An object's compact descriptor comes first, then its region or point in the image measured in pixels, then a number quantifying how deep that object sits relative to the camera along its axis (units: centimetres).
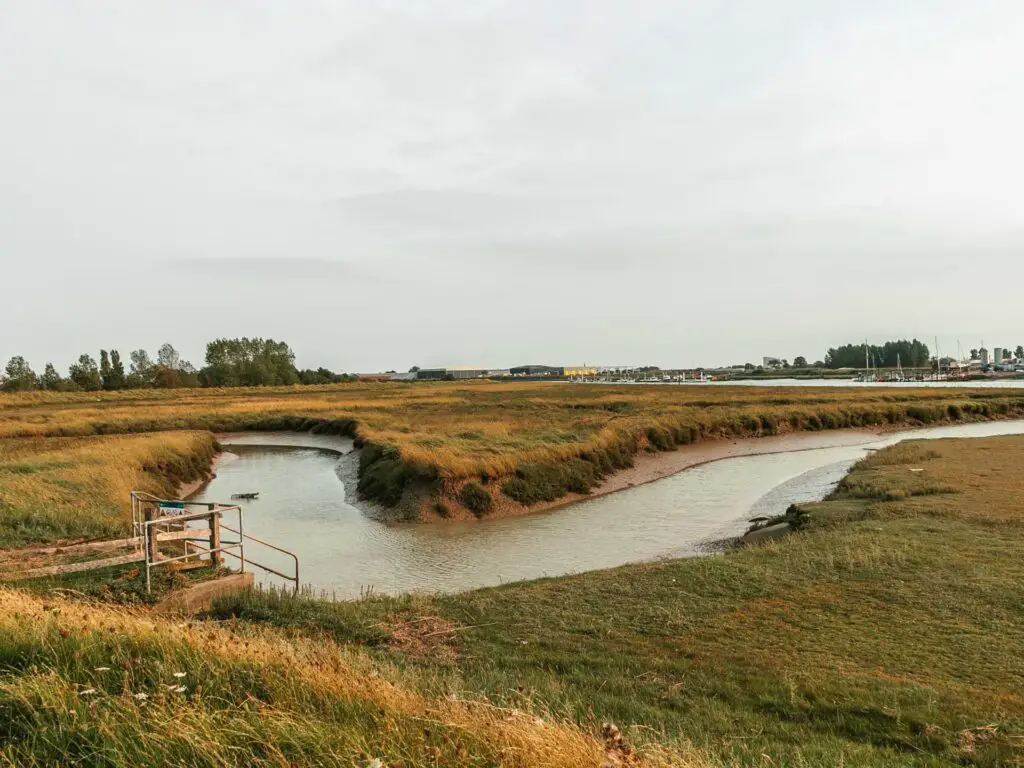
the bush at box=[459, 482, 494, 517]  2688
